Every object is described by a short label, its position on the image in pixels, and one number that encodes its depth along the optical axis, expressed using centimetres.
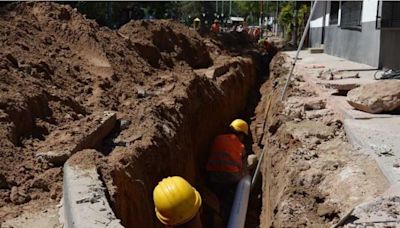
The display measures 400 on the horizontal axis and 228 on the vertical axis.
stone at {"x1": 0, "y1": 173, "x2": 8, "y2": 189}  370
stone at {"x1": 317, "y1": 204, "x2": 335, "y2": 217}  402
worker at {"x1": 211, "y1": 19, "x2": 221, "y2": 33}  2491
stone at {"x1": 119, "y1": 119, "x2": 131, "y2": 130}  563
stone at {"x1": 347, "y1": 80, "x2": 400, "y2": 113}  601
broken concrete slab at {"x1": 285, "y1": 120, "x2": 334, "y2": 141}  576
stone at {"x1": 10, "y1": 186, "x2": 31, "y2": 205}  362
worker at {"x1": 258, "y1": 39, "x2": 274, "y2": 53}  2375
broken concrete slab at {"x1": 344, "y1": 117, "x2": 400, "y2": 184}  431
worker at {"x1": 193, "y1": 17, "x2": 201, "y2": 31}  2559
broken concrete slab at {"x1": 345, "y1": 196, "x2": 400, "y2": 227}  336
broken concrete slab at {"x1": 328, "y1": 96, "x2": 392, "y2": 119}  606
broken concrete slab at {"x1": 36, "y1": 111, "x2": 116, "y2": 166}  425
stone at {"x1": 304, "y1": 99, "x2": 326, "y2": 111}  709
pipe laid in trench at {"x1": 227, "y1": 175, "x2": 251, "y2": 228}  660
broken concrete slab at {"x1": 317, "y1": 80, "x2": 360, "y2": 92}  799
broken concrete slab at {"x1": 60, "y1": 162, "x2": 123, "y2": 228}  308
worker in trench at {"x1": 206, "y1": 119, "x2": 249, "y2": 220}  788
